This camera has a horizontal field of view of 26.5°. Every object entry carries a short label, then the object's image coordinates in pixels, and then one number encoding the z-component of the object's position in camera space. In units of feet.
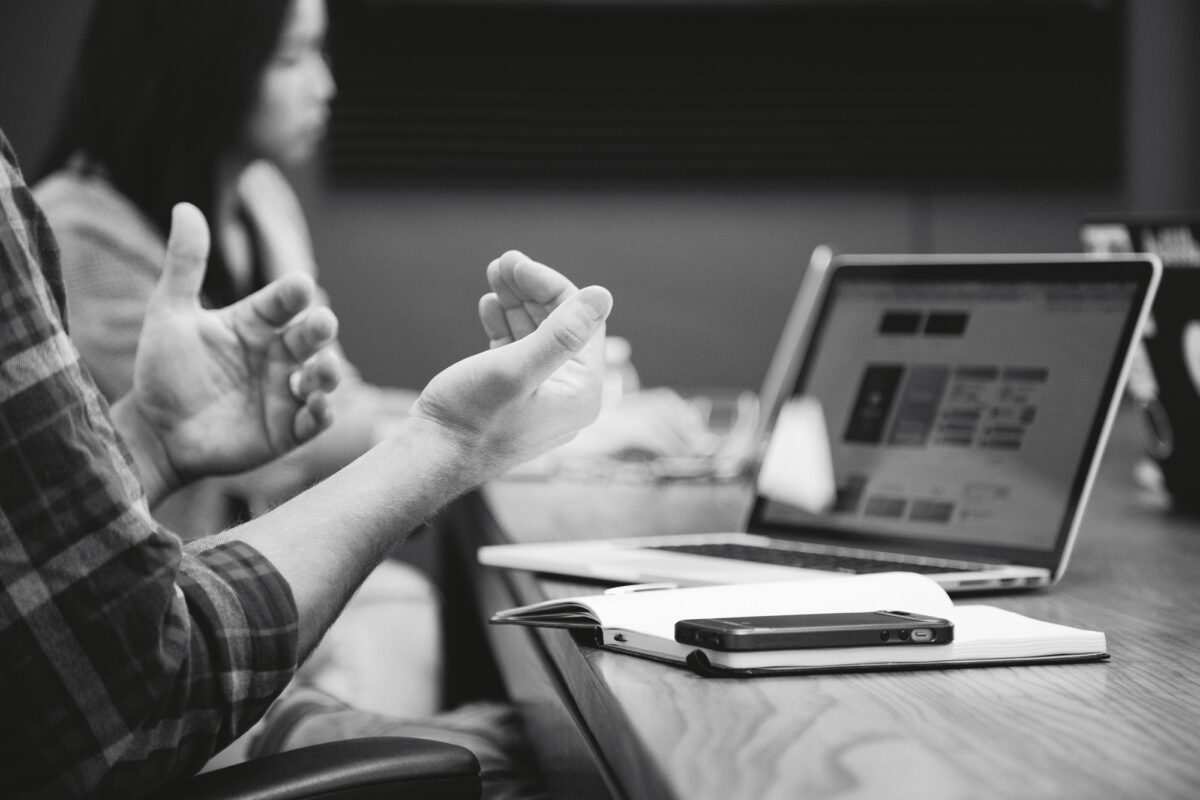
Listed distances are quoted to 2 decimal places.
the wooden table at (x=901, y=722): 3.28
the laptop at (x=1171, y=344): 5.44
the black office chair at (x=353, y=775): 3.70
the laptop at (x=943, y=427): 4.67
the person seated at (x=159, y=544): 3.60
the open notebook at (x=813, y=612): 3.74
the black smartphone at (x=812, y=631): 3.69
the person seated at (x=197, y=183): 7.00
